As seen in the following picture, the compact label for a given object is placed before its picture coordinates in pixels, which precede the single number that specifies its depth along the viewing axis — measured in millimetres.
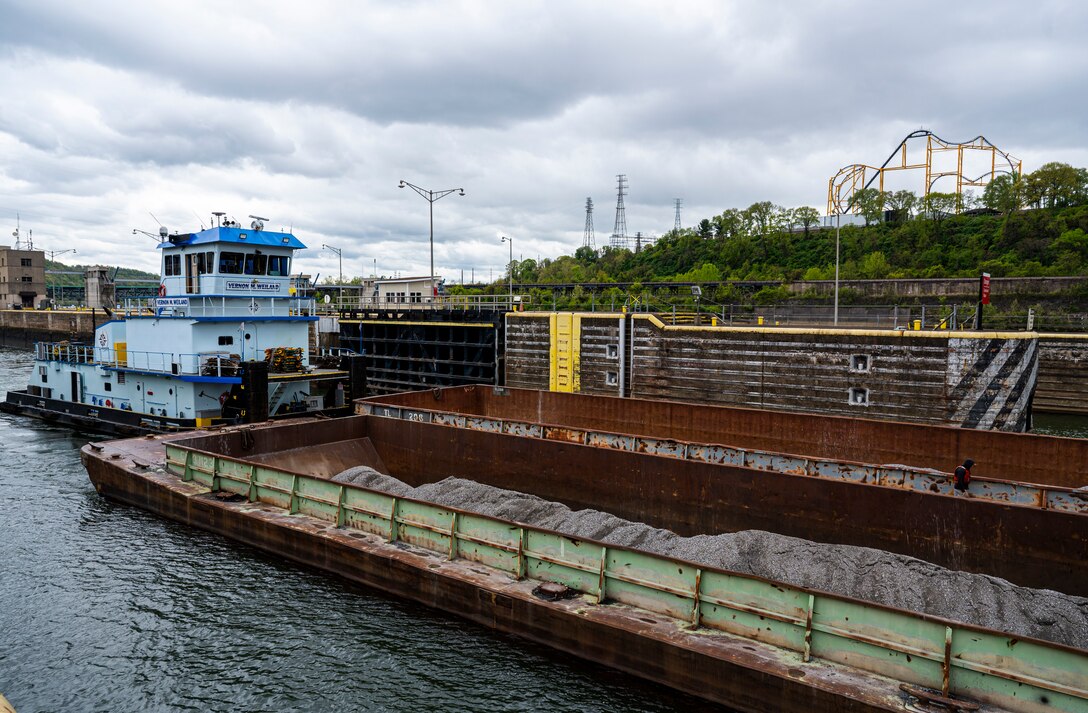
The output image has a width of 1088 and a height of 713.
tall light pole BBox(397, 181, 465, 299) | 33953
